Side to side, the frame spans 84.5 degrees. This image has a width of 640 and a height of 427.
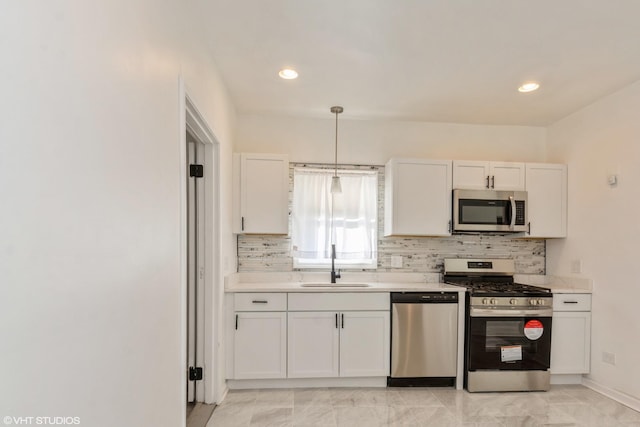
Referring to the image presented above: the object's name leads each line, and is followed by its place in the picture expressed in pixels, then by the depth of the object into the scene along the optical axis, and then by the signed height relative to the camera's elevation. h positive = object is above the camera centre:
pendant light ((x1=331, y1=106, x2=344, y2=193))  3.32 +0.24
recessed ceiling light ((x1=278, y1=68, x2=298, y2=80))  2.69 +1.06
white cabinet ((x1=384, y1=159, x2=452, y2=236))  3.49 +0.14
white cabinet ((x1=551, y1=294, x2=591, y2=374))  3.24 -1.11
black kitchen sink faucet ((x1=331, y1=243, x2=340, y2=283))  3.59 -0.58
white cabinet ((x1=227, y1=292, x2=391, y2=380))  3.05 -1.10
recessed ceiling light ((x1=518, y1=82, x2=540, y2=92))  2.89 +1.05
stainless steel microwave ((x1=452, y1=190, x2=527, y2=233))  3.51 +0.01
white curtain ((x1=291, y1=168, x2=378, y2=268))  3.73 -0.09
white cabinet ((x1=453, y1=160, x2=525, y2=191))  3.56 +0.37
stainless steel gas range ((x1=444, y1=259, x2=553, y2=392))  3.12 -1.15
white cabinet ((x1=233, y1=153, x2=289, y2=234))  3.38 +0.15
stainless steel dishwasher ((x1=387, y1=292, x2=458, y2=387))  3.16 -1.15
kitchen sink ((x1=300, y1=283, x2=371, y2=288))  3.27 -0.73
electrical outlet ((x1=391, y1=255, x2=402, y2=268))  3.79 -0.55
